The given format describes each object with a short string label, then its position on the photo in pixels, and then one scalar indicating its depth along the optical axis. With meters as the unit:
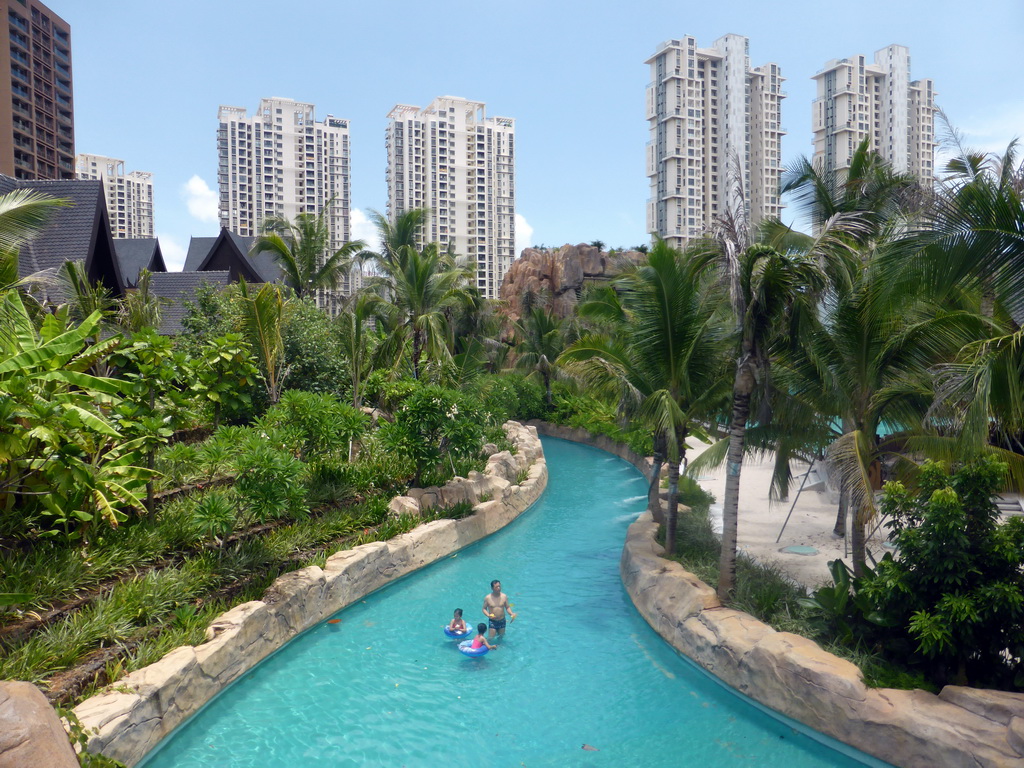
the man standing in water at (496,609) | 8.52
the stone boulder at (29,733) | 4.18
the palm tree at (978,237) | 5.54
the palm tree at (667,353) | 8.95
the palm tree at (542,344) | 28.52
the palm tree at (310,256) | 19.97
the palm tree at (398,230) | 21.56
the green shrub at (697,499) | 12.77
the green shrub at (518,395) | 24.72
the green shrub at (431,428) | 12.00
